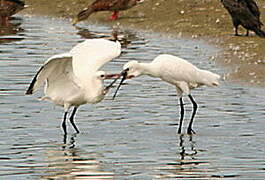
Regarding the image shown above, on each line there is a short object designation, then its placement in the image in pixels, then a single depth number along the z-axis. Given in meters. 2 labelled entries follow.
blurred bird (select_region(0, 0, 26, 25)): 27.06
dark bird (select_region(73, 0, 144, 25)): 25.42
